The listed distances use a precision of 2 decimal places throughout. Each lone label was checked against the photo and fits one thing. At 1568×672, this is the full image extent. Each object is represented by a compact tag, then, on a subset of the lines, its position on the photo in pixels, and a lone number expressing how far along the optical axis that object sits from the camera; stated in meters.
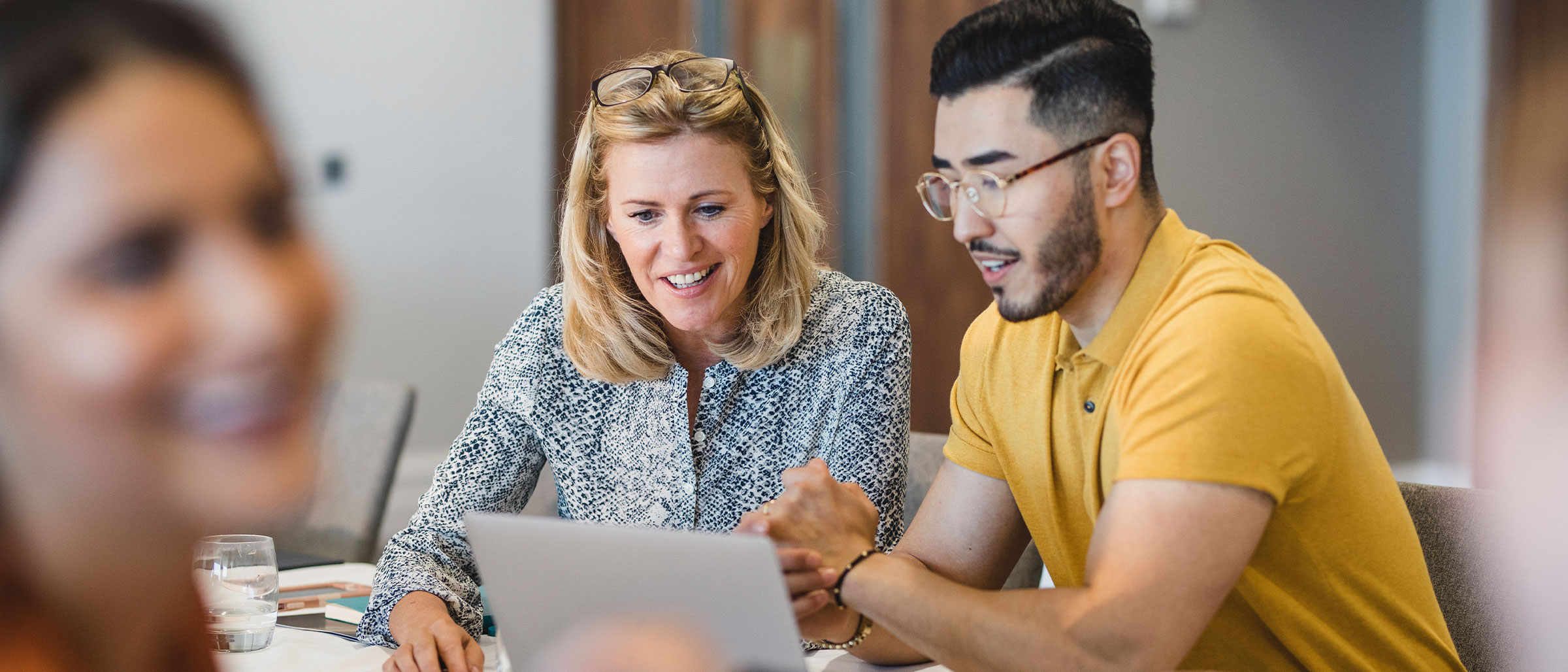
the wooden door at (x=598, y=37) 4.56
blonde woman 1.58
